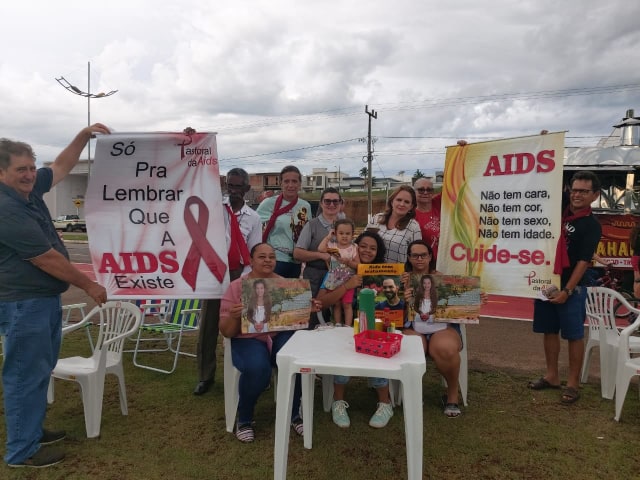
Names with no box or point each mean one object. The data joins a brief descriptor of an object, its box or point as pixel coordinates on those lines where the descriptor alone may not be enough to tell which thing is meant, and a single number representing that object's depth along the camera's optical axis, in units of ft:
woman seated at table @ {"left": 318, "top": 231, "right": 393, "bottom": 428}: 11.78
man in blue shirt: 9.27
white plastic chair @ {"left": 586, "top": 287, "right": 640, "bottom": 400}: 13.64
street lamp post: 57.39
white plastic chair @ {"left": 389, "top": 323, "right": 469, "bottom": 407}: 13.07
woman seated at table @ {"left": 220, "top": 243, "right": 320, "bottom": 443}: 10.87
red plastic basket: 9.07
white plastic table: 8.55
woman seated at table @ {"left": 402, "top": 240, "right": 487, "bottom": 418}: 11.44
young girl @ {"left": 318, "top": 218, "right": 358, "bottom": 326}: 12.03
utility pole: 94.70
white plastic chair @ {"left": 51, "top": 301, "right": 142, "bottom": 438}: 11.18
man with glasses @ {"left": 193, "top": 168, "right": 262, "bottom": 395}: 13.15
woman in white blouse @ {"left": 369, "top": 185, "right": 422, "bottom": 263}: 12.76
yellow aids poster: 12.00
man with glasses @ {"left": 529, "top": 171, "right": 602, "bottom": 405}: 12.96
